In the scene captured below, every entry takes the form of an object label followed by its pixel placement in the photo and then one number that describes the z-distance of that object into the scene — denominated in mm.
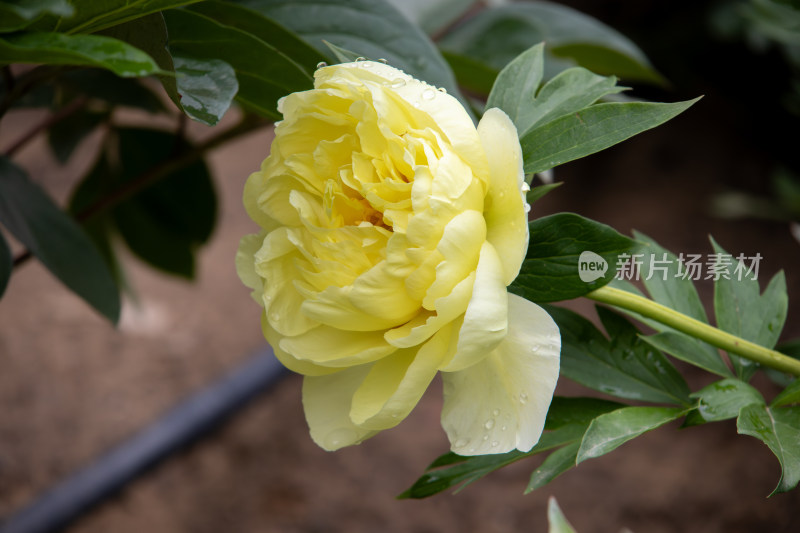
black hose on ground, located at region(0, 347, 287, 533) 2097
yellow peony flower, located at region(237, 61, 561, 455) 799
